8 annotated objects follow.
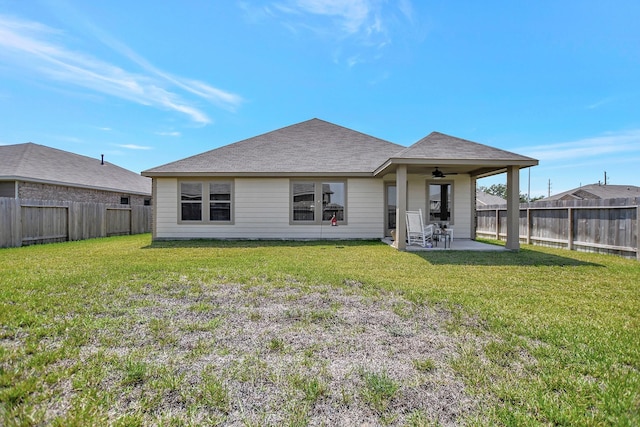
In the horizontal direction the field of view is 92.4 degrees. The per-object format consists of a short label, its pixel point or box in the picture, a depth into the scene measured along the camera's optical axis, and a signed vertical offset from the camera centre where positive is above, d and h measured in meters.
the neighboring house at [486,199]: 31.20 +1.29
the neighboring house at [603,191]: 25.50 +1.75
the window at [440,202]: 11.96 +0.36
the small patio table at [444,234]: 9.51 -0.72
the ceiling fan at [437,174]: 10.51 +1.30
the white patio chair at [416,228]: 9.47 -0.53
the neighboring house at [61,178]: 13.46 +1.65
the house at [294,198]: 11.48 +0.49
